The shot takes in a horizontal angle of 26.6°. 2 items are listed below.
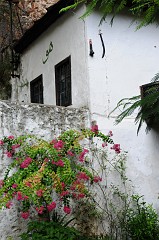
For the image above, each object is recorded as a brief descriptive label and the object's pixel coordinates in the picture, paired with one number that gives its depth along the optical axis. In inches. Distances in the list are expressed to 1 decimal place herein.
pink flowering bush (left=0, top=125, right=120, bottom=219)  200.1
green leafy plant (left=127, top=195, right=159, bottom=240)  247.8
